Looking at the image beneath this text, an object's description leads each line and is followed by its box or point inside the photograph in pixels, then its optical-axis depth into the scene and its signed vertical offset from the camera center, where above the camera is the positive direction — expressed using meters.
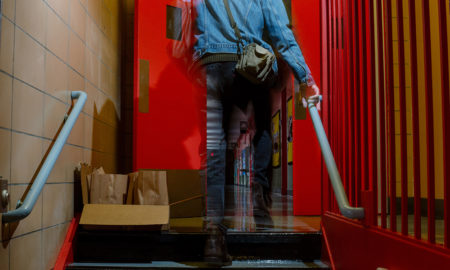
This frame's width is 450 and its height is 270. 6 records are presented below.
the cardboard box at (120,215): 1.81 -0.27
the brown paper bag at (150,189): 1.92 -0.15
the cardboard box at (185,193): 2.66 -0.24
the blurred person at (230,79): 1.78 +0.39
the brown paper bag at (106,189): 1.88 -0.15
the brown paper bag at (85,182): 1.86 -0.11
